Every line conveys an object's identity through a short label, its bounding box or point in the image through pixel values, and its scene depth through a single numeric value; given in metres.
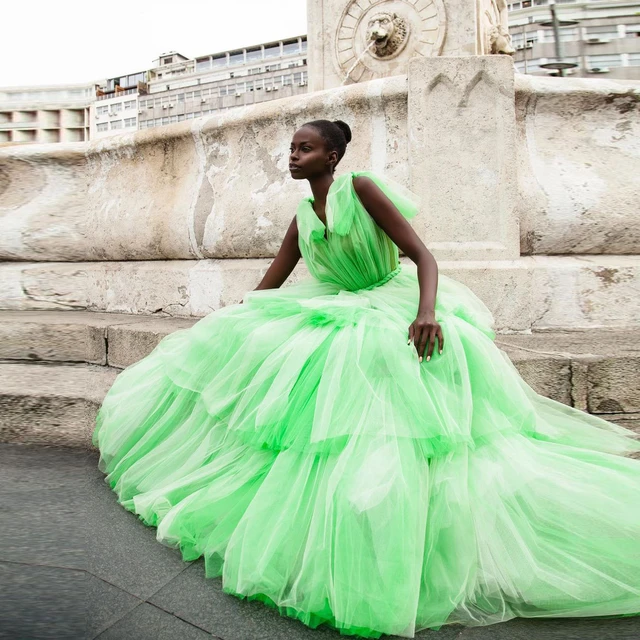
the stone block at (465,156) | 3.05
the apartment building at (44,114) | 54.44
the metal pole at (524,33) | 33.60
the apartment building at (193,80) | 51.06
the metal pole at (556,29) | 14.32
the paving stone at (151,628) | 1.40
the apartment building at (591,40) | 27.05
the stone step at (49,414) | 3.08
